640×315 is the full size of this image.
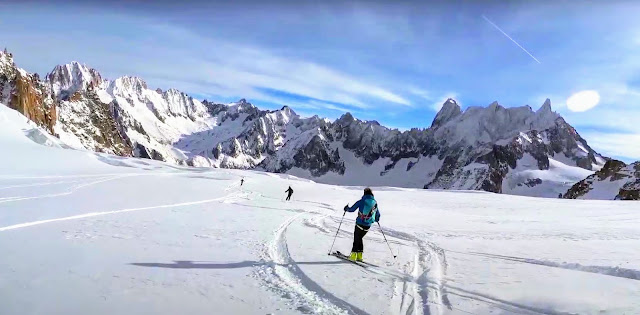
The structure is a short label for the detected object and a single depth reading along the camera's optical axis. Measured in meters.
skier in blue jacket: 12.77
